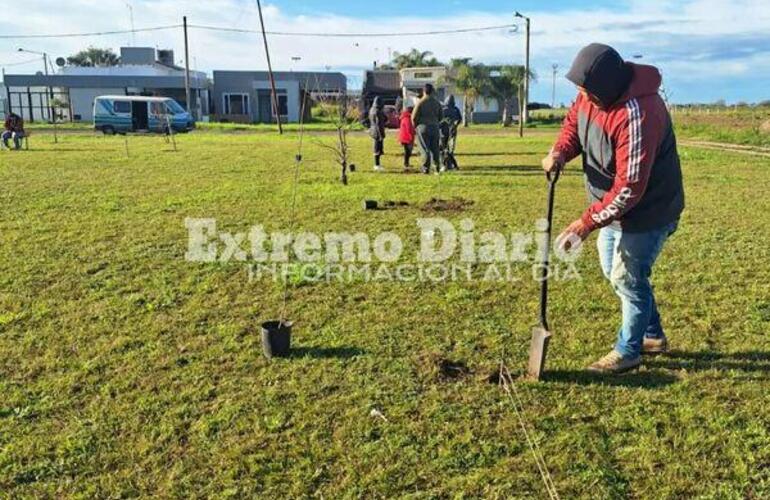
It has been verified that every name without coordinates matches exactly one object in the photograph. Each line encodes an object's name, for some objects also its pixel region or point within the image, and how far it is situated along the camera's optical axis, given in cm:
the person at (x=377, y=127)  1368
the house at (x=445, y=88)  4581
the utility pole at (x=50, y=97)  4662
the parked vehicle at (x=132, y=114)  3152
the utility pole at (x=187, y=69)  3821
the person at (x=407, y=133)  1388
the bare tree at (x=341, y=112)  1142
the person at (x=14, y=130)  1997
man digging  299
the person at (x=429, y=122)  1184
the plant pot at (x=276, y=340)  389
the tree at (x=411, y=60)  5569
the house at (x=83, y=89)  4616
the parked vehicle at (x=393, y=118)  3232
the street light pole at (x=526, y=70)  3499
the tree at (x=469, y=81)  4503
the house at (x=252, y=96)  4691
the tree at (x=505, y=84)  4459
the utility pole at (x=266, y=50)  2748
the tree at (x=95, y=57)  7881
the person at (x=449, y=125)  1352
